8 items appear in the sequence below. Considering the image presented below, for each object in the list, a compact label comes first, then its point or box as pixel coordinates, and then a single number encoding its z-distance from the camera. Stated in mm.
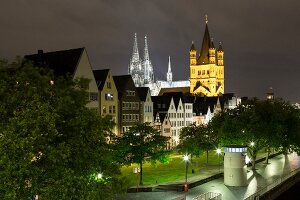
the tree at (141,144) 57625
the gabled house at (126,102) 87812
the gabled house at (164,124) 103144
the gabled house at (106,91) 78638
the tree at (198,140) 72875
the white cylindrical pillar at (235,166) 56719
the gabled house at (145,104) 96000
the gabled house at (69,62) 69875
